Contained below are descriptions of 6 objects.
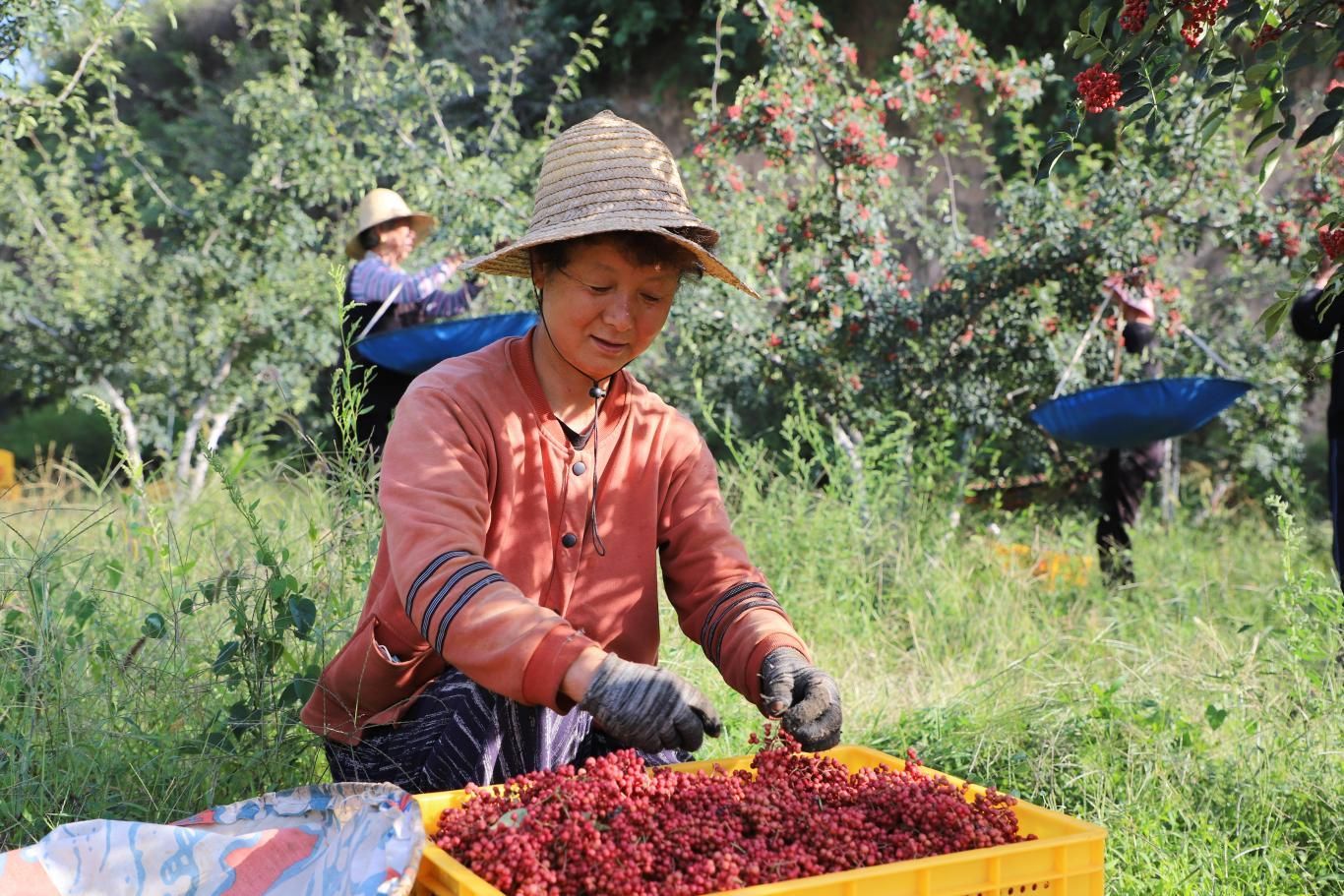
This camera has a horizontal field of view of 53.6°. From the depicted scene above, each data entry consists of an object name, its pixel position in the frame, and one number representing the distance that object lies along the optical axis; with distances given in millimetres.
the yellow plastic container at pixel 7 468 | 8933
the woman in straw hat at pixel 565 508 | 2104
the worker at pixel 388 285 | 5262
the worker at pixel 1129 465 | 5621
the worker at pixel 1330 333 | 4121
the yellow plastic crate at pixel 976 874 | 1496
